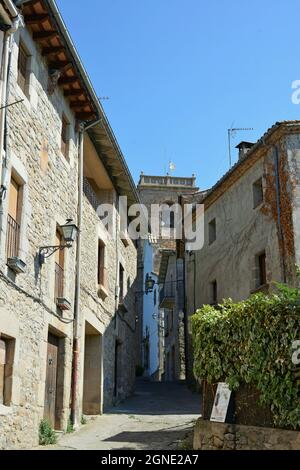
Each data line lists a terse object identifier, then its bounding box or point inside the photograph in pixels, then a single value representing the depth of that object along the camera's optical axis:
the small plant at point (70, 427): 11.32
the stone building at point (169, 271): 25.45
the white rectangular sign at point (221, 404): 8.76
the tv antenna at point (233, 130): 23.50
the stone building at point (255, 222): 14.91
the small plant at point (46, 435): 9.81
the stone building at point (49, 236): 8.88
